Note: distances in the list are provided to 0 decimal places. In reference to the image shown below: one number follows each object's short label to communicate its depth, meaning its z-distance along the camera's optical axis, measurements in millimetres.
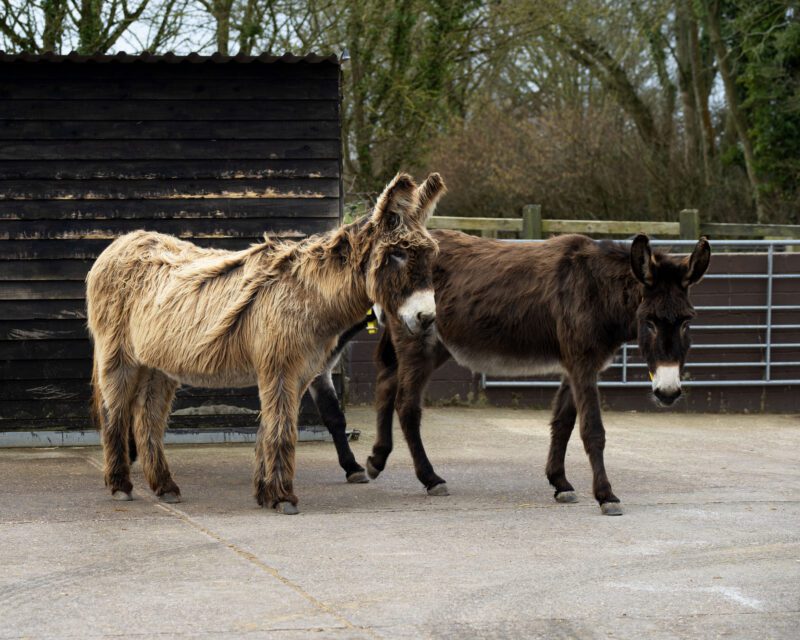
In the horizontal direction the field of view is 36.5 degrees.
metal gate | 13438
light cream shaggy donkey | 7230
